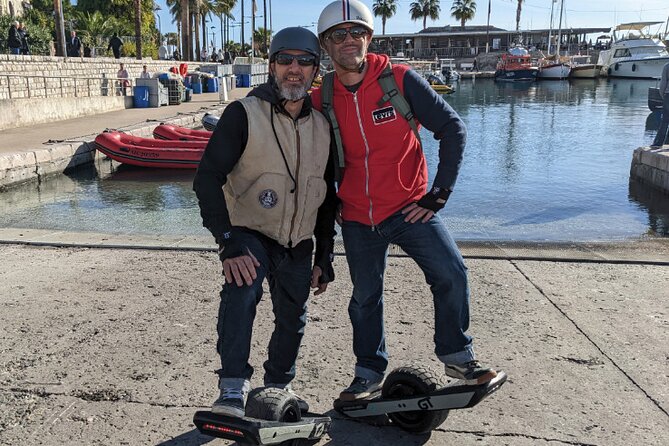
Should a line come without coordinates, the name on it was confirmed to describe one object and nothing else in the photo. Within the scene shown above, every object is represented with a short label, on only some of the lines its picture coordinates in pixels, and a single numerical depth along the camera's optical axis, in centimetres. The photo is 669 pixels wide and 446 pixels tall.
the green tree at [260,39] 8646
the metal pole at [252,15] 5972
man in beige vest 263
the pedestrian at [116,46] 2990
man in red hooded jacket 289
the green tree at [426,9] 10675
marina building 9494
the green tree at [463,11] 10269
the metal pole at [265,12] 7138
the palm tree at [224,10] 7030
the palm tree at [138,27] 3543
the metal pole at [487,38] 9291
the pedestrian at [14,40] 2231
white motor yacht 6178
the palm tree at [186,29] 4419
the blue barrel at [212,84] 3447
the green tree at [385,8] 10306
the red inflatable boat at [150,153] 1395
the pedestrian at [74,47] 2733
